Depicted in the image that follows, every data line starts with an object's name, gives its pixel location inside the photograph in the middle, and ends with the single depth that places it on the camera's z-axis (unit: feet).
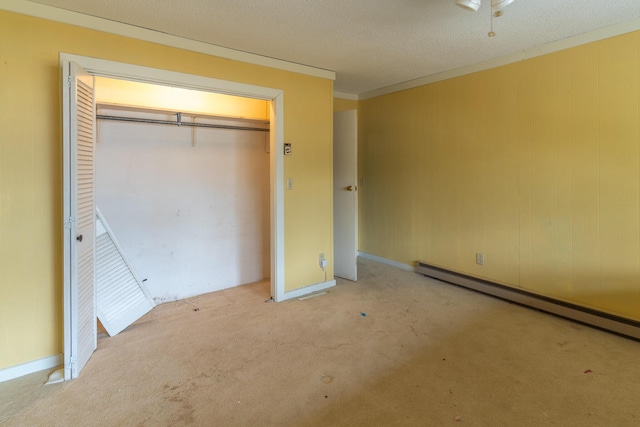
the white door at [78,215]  6.65
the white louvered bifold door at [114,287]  8.65
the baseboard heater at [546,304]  8.27
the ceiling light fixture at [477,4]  5.89
